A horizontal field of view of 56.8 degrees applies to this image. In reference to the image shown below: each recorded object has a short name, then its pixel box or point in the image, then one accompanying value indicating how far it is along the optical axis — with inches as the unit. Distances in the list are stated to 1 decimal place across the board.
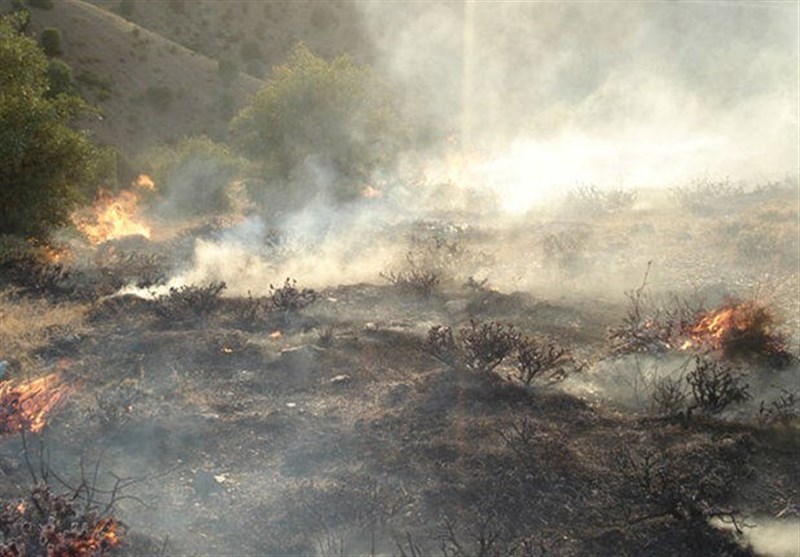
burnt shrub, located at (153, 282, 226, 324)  450.6
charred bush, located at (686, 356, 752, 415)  318.7
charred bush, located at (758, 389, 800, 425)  313.6
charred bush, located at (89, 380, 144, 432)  300.7
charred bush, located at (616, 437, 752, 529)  245.0
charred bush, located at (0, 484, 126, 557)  195.0
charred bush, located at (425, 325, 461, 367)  379.9
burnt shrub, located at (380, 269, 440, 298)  511.5
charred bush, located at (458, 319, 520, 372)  358.6
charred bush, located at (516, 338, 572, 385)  347.3
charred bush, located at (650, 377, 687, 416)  318.3
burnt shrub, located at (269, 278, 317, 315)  463.8
